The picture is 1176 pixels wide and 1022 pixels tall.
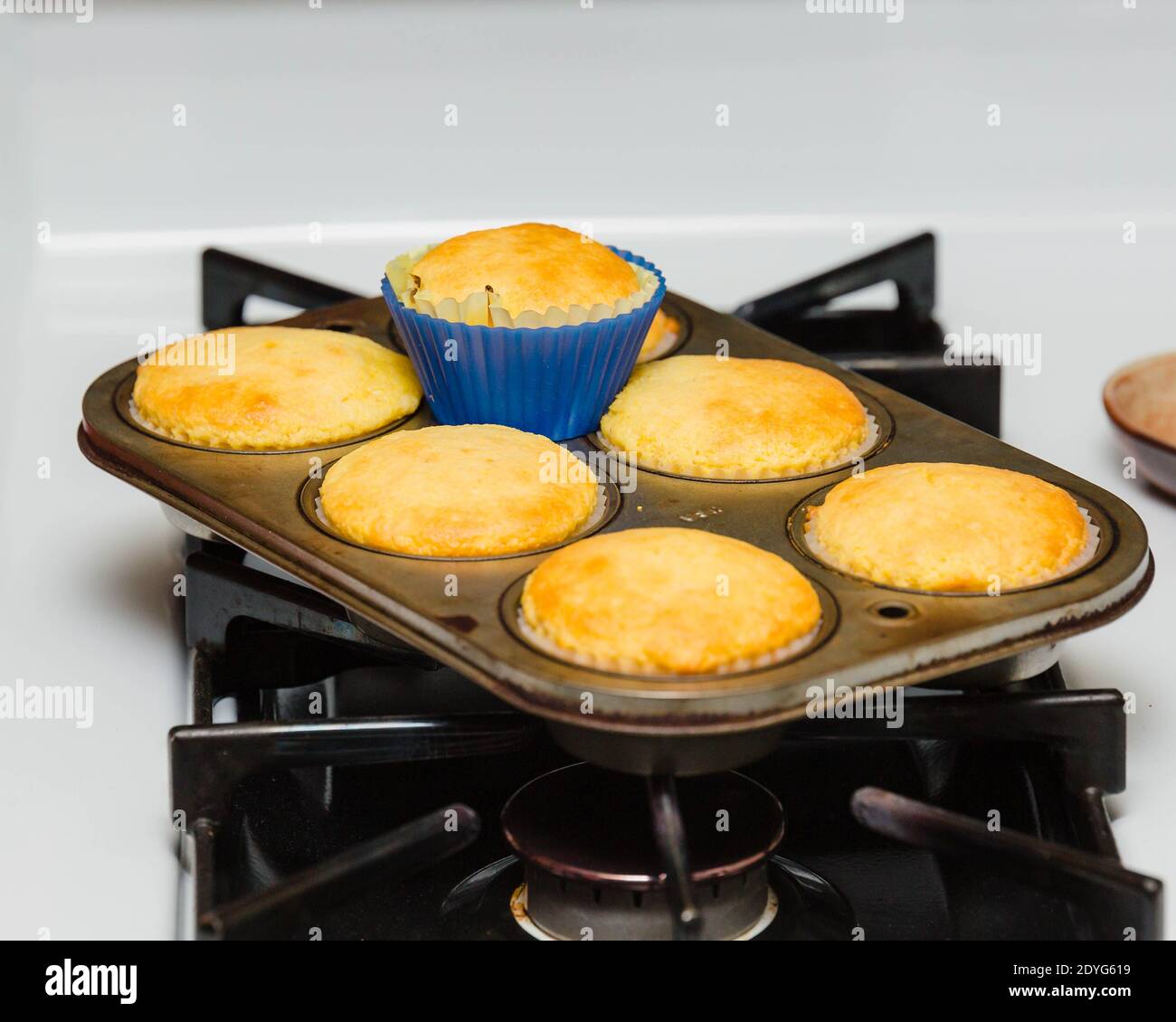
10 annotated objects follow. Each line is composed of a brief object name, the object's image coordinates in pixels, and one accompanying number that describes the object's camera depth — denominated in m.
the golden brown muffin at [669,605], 0.65
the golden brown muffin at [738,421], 0.75
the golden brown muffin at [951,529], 0.69
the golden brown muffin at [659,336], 0.82
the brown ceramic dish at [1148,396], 0.86
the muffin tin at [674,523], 0.64
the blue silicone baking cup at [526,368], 0.76
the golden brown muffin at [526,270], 0.76
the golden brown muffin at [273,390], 0.76
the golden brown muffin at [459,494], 0.70
